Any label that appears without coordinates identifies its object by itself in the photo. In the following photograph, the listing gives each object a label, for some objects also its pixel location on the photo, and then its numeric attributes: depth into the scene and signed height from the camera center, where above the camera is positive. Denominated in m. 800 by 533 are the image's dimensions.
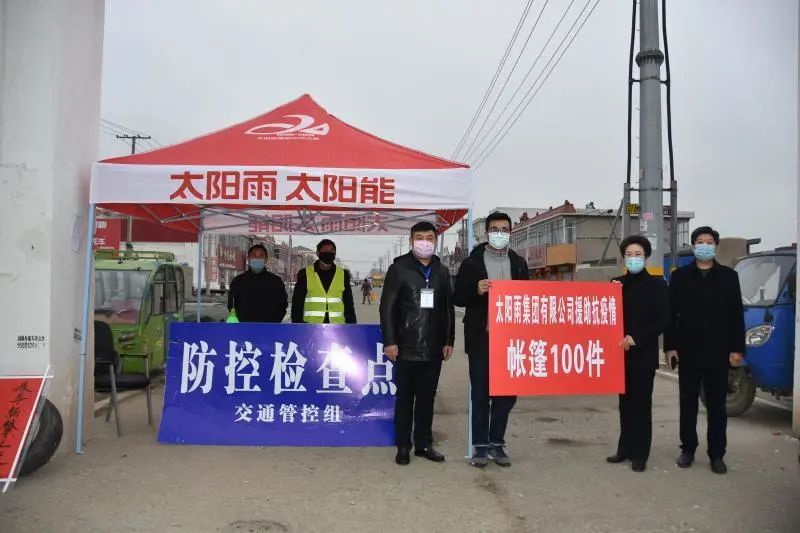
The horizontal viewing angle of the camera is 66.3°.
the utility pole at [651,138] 9.13 +2.26
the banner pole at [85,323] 5.31 -0.44
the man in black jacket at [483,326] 5.05 -0.35
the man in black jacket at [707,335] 4.96 -0.37
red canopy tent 5.38 +0.93
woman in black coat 5.01 -0.41
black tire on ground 4.57 -1.28
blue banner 5.57 -0.99
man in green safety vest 6.55 -0.12
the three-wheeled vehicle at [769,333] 6.45 -0.44
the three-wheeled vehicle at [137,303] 9.18 -0.44
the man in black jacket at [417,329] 5.03 -0.38
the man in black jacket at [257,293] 6.95 -0.17
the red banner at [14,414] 3.79 -0.93
